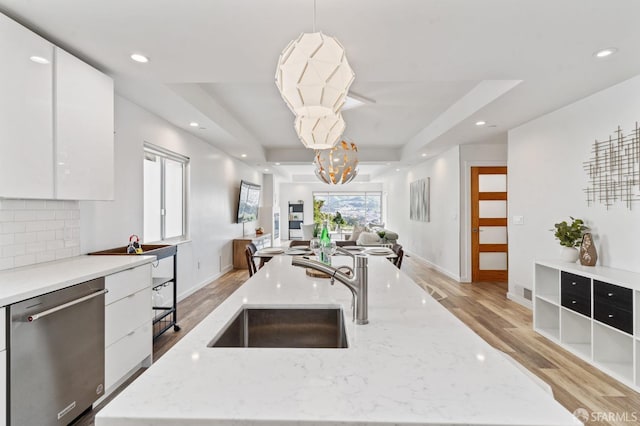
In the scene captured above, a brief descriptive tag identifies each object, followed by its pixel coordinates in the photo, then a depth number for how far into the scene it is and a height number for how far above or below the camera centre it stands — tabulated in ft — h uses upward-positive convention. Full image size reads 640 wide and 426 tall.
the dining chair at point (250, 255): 11.67 -1.44
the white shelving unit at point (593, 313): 7.70 -2.72
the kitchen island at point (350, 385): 2.02 -1.23
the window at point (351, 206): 45.03 +1.05
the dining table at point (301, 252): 11.23 -1.39
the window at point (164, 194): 13.00 +0.87
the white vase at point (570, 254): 10.61 -1.34
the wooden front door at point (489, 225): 18.80 -0.69
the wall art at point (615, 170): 9.04 +1.24
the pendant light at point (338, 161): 11.80 +1.88
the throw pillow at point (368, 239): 22.50 -1.73
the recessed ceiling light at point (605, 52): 7.33 +3.62
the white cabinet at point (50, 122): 5.93 +1.90
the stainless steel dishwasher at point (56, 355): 4.87 -2.32
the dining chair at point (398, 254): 11.73 -1.44
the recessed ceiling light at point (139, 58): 7.58 +3.65
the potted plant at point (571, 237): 10.57 -0.78
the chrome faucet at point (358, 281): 3.61 -0.74
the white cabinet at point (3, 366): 4.60 -2.11
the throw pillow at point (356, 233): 26.45 -1.57
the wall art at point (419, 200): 24.38 +1.05
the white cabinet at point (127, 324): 6.78 -2.43
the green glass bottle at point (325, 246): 7.23 -0.76
